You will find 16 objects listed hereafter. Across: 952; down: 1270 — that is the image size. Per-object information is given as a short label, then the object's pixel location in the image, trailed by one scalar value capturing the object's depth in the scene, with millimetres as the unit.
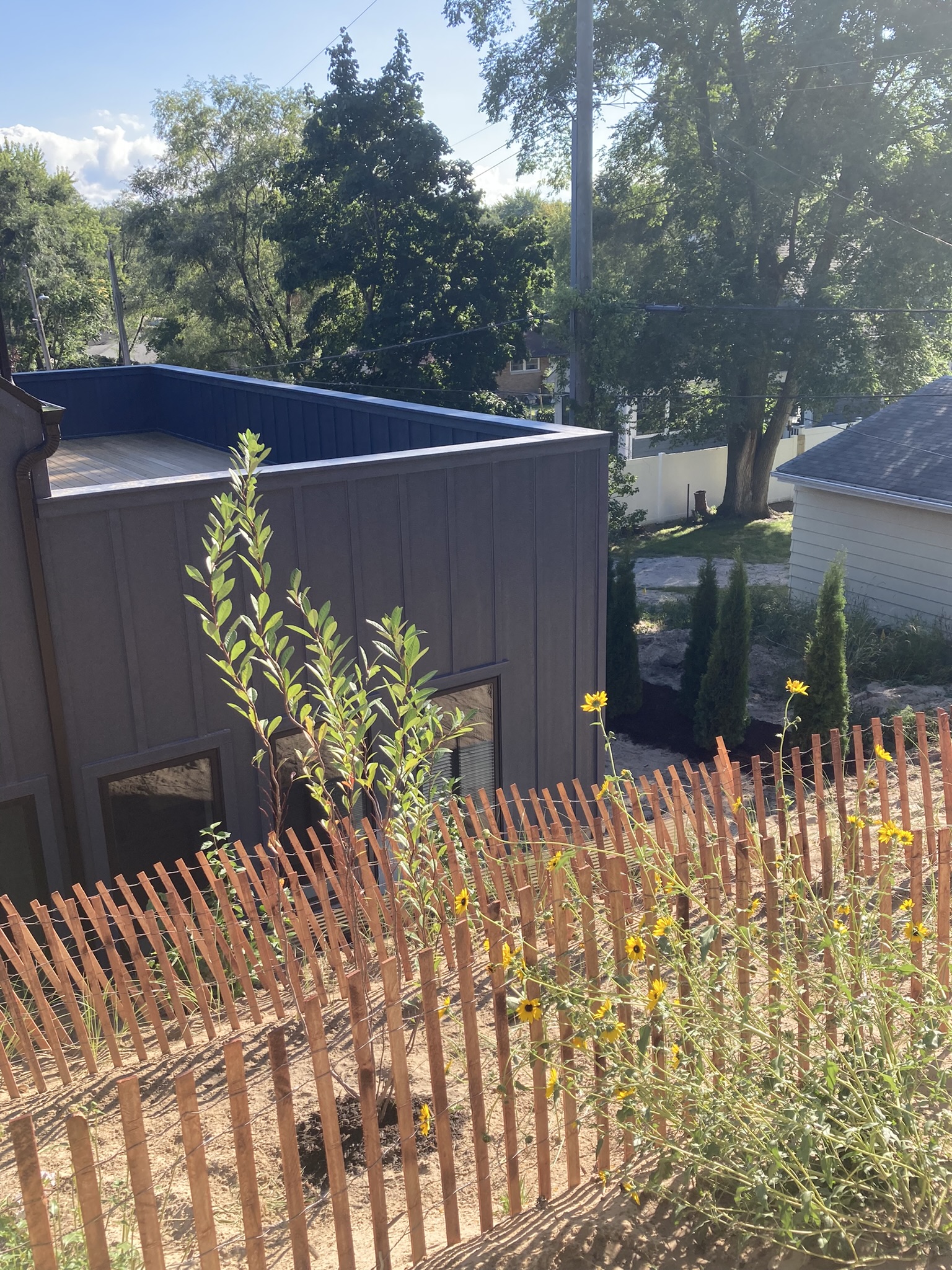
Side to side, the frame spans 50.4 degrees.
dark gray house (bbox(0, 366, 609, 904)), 5727
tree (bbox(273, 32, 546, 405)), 22109
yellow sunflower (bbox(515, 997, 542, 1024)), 2609
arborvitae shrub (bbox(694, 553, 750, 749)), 11883
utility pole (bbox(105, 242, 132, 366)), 34406
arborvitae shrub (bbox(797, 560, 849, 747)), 11109
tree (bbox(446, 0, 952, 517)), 20016
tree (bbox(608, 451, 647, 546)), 18328
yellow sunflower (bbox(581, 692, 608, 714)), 4280
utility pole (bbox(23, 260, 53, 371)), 35344
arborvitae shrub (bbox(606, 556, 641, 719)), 13477
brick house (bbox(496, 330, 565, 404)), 38719
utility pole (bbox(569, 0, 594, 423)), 15086
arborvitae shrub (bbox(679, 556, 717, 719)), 13125
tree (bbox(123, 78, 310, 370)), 30125
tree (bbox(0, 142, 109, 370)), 38875
